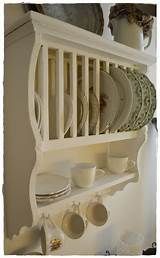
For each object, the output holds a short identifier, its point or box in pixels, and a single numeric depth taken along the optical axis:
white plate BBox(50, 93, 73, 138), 0.72
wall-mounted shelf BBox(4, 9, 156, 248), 0.61
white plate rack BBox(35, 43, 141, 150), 0.65
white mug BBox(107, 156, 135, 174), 1.04
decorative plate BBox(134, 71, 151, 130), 0.94
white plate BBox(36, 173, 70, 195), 0.73
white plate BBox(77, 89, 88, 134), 0.79
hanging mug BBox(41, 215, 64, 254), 0.82
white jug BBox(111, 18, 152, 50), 1.01
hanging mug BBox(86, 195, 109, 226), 1.02
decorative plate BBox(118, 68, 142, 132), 0.91
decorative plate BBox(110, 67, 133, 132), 0.88
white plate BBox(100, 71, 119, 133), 0.86
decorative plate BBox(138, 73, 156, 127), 0.97
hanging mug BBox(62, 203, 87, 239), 0.93
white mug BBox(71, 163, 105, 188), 0.84
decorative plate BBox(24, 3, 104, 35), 0.79
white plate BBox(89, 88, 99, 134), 0.83
